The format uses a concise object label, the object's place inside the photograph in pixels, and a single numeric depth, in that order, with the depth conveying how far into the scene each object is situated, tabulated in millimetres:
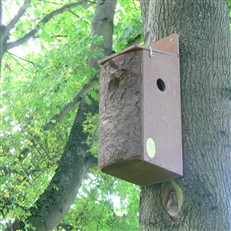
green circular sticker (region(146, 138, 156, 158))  2549
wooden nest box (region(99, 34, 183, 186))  2572
